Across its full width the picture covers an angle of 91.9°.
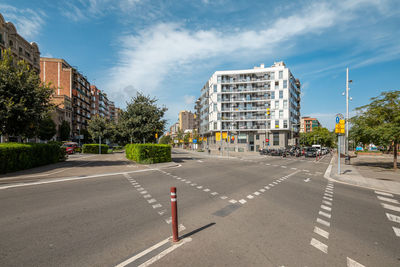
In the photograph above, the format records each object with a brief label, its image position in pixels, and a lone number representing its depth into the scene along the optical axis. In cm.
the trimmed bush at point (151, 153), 1820
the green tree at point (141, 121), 2114
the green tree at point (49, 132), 3685
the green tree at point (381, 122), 1451
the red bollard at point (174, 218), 357
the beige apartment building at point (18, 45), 2942
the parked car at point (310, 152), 3616
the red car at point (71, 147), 2948
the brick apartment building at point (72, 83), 5338
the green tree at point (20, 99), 1161
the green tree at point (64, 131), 4719
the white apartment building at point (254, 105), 5722
